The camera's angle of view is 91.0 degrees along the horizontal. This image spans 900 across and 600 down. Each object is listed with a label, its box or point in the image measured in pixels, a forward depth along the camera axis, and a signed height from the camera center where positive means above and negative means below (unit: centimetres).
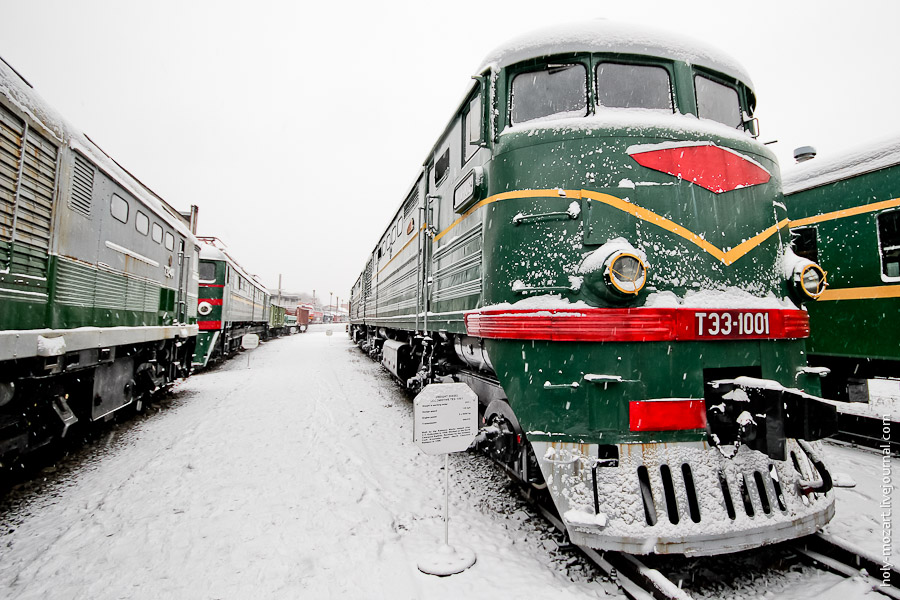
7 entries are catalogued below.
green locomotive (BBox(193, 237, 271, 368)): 1308 +78
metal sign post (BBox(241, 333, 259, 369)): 1383 -44
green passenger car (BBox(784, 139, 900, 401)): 531 +94
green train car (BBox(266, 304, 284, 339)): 3098 +40
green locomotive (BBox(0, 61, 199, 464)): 361 +54
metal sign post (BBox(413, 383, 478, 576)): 329 -70
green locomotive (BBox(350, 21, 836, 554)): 272 +21
